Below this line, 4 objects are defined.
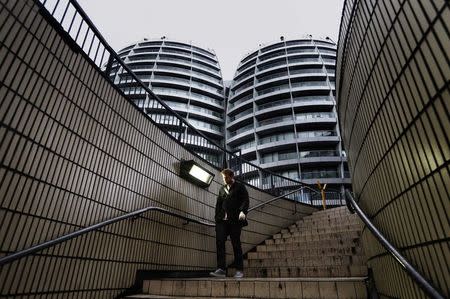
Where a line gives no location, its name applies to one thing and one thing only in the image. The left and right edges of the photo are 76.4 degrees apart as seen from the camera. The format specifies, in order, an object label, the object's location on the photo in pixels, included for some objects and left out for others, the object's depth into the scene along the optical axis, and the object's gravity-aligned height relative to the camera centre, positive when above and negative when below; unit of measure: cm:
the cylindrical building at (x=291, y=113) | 3653 +2258
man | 498 +103
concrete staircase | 353 +19
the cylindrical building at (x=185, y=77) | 4512 +3085
